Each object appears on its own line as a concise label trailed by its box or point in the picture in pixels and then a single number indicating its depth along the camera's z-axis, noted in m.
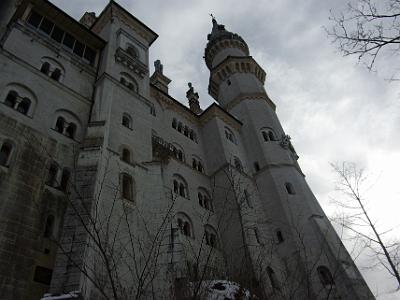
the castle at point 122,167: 11.44
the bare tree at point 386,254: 12.48
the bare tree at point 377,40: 6.68
